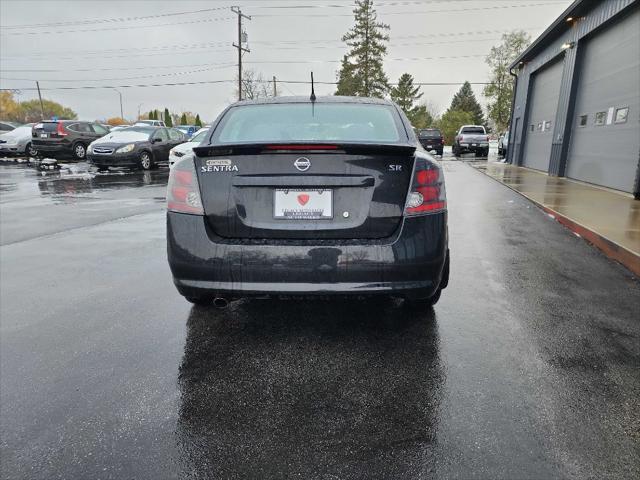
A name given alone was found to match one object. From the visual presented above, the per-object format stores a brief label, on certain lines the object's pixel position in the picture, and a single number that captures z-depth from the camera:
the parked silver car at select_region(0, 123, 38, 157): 20.80
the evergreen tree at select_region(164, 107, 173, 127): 68.38
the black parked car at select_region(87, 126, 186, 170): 15.91
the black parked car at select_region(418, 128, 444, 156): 31.18
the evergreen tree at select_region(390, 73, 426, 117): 76.81
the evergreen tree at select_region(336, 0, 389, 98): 63.84
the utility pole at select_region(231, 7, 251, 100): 40.94
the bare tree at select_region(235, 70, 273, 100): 64.06
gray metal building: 10.12
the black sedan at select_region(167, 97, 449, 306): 2.55
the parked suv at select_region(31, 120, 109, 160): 19.06
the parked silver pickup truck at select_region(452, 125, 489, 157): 30.58
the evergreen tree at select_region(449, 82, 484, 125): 84.00
